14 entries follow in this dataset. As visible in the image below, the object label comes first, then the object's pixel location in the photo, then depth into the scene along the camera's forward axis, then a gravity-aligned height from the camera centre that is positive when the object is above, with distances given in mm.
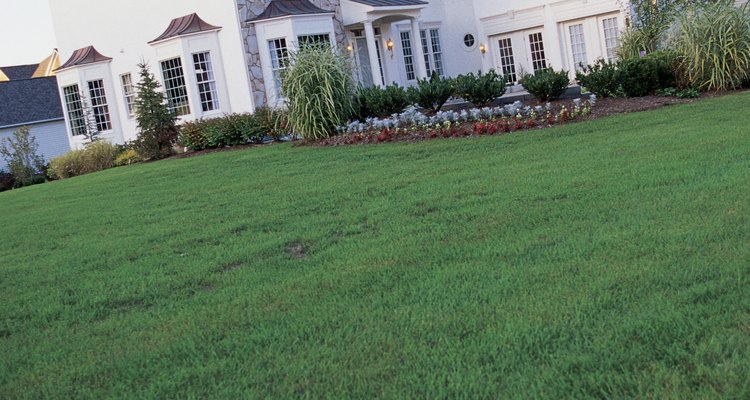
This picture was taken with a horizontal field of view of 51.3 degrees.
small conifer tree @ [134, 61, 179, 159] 20375 +884
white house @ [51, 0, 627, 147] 21750 +2564
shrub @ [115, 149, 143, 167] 20984 +87
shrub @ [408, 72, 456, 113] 17531 +416
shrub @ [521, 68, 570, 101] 16141 +180
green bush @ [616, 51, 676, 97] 15625 +54
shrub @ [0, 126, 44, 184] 26438 +611
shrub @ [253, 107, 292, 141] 18561 +365
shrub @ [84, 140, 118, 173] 21781 +239
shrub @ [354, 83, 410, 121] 17625 +400
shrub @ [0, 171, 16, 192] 27881 -10
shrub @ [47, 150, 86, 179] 22062 +165
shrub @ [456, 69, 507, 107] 17062 +342
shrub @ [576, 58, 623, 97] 15672 +63
